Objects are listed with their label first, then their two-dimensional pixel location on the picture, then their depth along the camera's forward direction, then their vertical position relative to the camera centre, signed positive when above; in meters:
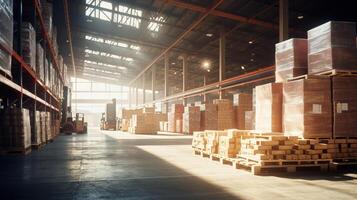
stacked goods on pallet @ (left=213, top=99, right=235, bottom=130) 18.00 -0.13
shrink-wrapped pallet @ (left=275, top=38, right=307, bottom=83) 7.53 +1.17
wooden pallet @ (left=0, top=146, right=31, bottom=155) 8.27 -0.93
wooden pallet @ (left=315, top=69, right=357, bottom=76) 6.71 +0.78
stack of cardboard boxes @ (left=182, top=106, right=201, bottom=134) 20.59 -0.38
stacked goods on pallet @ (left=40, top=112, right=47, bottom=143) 11.21 -0.43
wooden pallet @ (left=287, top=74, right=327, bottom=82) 6.79 +0.71
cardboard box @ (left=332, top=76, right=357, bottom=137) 6.80 +0.15
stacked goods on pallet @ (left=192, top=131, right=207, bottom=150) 8.82 -0.73
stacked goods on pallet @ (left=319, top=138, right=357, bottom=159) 6.79 -0.68
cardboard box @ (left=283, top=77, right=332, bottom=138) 6.68 +0.07
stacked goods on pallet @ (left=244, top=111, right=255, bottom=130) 14.69 -0.32
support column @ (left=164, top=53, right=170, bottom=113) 27.49 +3.18
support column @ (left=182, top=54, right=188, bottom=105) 26.95 +3.21
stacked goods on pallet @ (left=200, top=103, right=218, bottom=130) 18.66 -0.19
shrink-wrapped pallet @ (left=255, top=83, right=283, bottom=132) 7.45 +0.12
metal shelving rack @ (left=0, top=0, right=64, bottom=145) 8.11 +1.14
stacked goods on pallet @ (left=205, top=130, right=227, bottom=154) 8.10 -0.66
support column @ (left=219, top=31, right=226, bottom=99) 20.91 +3.58
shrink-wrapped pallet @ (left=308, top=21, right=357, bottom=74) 6.75 +1.28
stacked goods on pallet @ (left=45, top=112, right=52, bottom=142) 12.45 -0.60
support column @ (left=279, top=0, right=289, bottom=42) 13.96 +3.75
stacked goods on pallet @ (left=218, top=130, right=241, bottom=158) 7.29 -0.66
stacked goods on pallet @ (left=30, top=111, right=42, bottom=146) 9.94 -0.44
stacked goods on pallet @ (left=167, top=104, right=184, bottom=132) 24.26 -0.10
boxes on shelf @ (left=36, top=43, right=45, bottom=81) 10.55 +1.52
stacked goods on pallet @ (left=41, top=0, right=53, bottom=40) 12.85 +3.66
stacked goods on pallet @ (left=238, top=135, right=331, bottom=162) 6.34 -0.67
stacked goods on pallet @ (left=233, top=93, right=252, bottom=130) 17.19 +0.32
